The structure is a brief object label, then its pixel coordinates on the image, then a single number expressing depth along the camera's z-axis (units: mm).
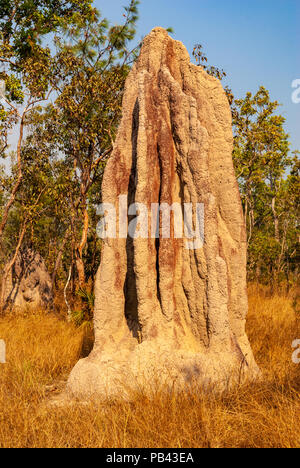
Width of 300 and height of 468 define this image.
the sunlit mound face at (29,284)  9992
